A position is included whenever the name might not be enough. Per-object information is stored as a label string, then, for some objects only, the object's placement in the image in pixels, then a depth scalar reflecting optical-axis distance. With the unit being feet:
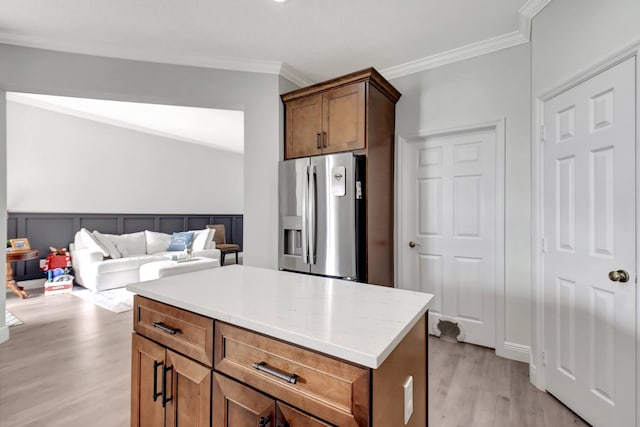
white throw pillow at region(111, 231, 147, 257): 17.74
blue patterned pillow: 19.76
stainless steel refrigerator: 8.35
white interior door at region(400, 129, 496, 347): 8.94
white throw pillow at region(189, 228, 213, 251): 20.11
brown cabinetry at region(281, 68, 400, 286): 8.53
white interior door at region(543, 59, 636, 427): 5.04
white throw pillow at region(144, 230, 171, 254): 19.46
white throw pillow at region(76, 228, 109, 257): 15.93
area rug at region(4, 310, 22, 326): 10.87
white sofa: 15.33
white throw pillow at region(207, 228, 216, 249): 20.65
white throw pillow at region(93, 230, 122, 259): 16.65
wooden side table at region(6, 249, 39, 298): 13.35
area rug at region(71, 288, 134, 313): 12.81
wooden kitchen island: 2.57
